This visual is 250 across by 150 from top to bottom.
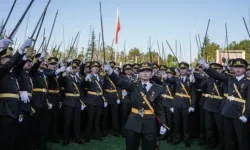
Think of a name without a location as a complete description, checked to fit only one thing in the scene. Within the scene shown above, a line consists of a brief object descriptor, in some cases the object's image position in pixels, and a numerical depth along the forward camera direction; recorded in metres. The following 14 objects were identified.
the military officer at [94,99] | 8.91
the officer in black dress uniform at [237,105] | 6.14
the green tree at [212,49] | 25.82
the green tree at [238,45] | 32.16
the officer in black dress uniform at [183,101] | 8.75
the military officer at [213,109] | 7.97
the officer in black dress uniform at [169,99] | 9.30
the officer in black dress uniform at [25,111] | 6.16
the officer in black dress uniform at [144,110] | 5.10
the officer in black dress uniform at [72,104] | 8.20
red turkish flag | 12.24
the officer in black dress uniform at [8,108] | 5.11
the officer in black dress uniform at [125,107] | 9.91
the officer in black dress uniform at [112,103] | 9.92
